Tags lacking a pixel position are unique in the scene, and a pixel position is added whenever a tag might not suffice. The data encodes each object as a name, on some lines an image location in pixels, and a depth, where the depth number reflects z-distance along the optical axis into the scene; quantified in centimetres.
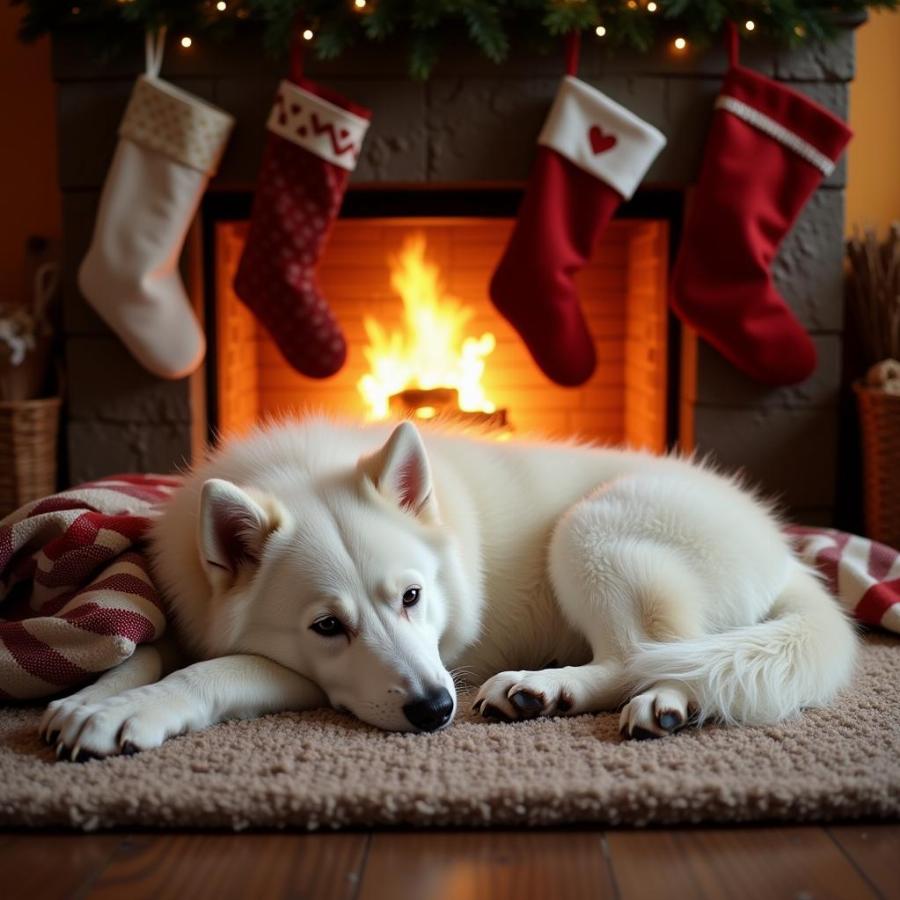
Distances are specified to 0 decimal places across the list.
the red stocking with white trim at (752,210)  296
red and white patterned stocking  289
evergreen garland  278
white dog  150
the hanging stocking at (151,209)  292
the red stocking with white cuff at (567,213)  295
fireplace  300
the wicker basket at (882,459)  296
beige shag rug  128
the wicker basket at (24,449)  305
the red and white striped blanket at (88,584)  160
